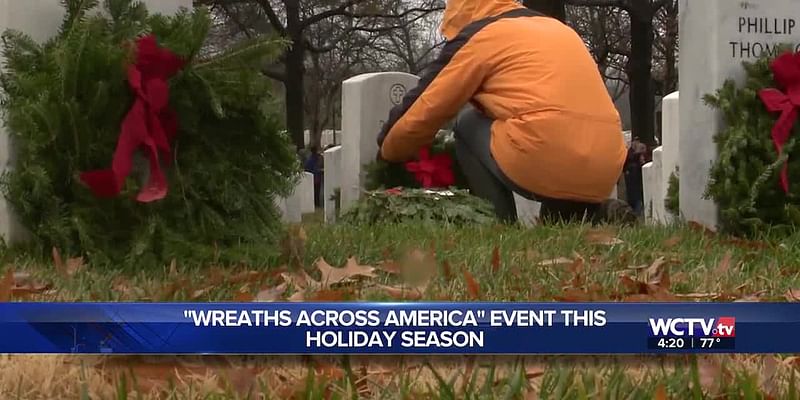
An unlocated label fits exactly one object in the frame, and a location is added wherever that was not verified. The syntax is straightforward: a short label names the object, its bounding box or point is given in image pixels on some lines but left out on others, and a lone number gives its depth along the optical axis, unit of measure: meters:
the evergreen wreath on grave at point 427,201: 4.98
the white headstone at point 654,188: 7.02
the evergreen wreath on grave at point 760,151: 4.00
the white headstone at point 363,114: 7.23
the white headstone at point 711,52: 4.29
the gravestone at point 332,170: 9.93
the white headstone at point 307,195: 13.24
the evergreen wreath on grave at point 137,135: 2.83
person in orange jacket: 4.81
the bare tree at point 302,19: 19.03
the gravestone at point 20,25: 3.05
